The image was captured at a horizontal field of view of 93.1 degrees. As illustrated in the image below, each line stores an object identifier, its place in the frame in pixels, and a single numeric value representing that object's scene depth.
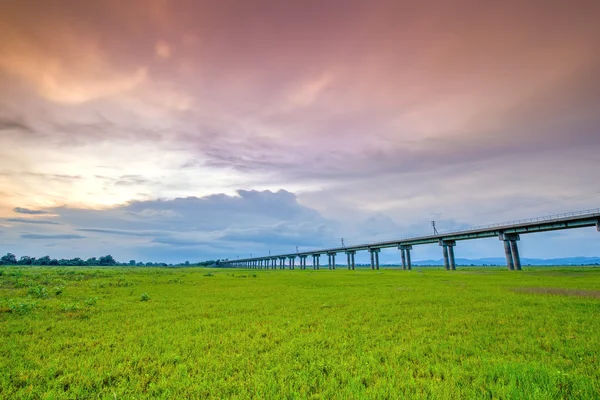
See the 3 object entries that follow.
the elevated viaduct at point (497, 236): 60.41
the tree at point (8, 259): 184.62
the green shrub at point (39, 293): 22.45
